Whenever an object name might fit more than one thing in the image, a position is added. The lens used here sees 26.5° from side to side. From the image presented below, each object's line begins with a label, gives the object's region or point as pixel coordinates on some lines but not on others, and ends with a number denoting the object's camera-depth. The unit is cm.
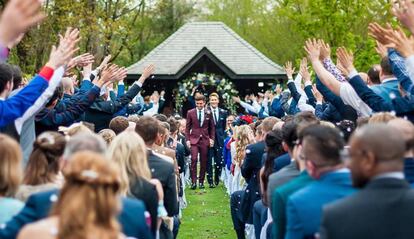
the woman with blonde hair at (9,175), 597
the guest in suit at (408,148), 677
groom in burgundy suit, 2304
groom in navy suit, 2322
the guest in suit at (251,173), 1162
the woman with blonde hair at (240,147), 1501
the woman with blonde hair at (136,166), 766
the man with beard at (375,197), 527
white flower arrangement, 3631
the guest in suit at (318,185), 600
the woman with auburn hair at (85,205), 486
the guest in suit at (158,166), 886
